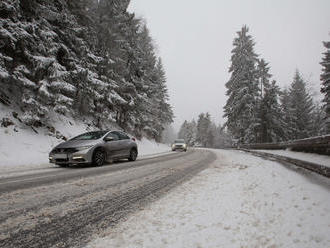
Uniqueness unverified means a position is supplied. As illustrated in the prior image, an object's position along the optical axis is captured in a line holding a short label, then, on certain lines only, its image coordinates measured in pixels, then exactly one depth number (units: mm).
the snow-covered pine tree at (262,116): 28203
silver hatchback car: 7457
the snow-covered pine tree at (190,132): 76162
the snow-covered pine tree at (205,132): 71062
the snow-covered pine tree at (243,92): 27797
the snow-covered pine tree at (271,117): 28219
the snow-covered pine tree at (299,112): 38281
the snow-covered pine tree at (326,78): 23438
